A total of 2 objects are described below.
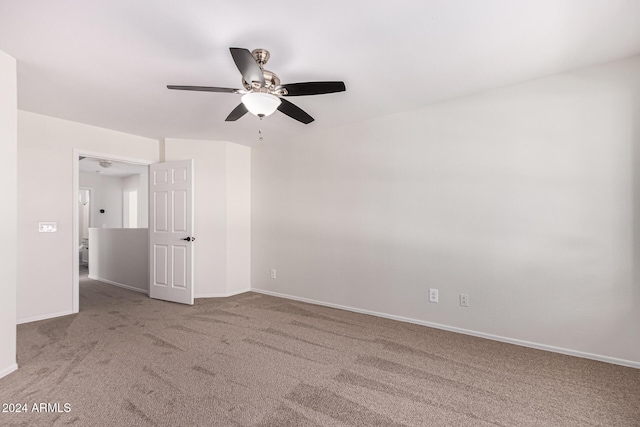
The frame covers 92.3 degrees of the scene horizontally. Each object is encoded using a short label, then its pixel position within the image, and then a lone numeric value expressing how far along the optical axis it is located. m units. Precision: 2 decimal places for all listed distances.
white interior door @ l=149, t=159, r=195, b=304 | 4.19
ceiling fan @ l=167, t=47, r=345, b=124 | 2.04
